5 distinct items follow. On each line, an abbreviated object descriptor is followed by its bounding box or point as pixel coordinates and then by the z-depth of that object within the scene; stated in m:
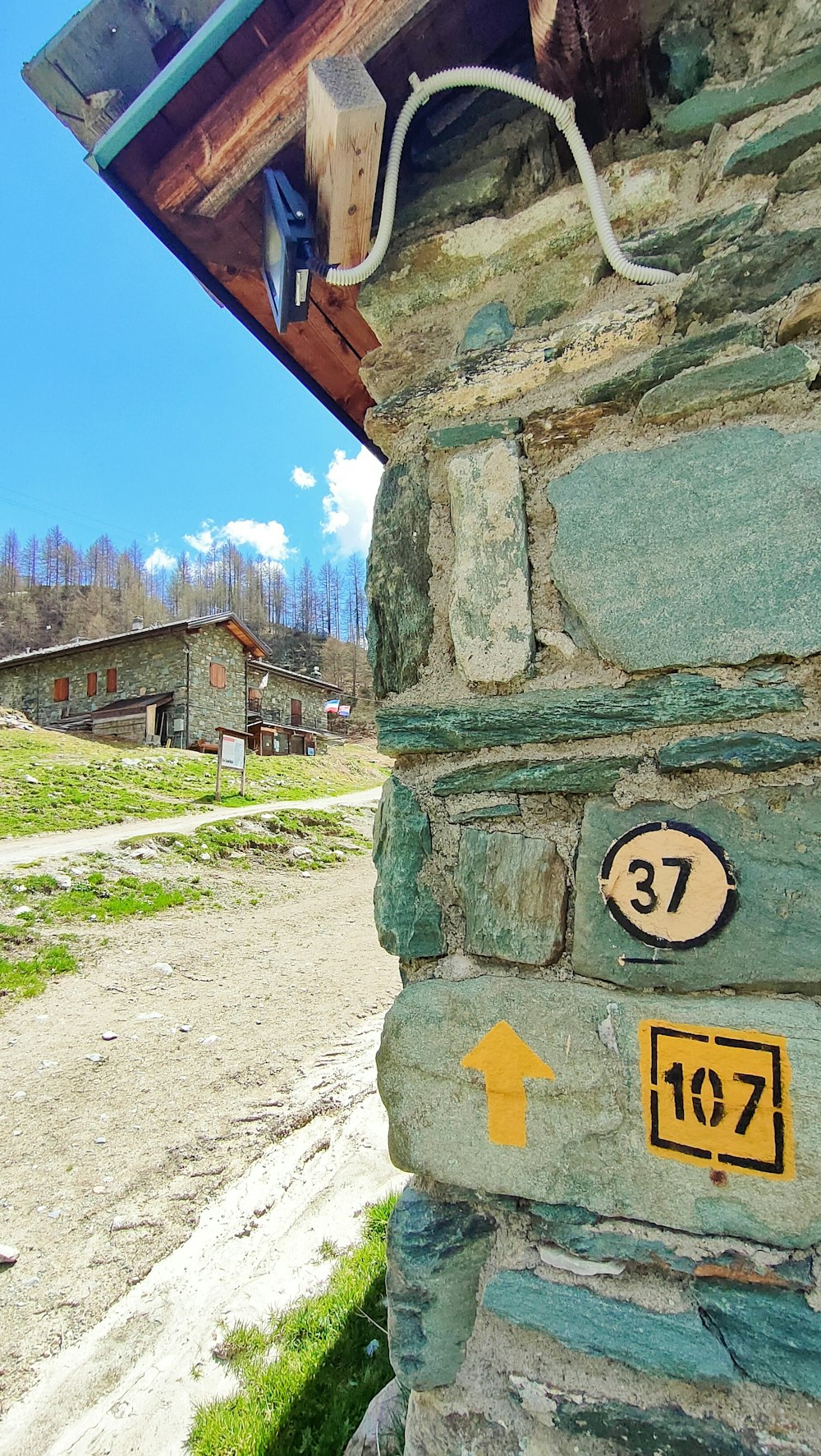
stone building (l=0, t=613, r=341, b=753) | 24.39
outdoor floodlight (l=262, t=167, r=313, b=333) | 1.53
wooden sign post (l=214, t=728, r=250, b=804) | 15.38
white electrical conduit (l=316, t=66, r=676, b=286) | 1.33
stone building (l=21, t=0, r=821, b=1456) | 1.04
